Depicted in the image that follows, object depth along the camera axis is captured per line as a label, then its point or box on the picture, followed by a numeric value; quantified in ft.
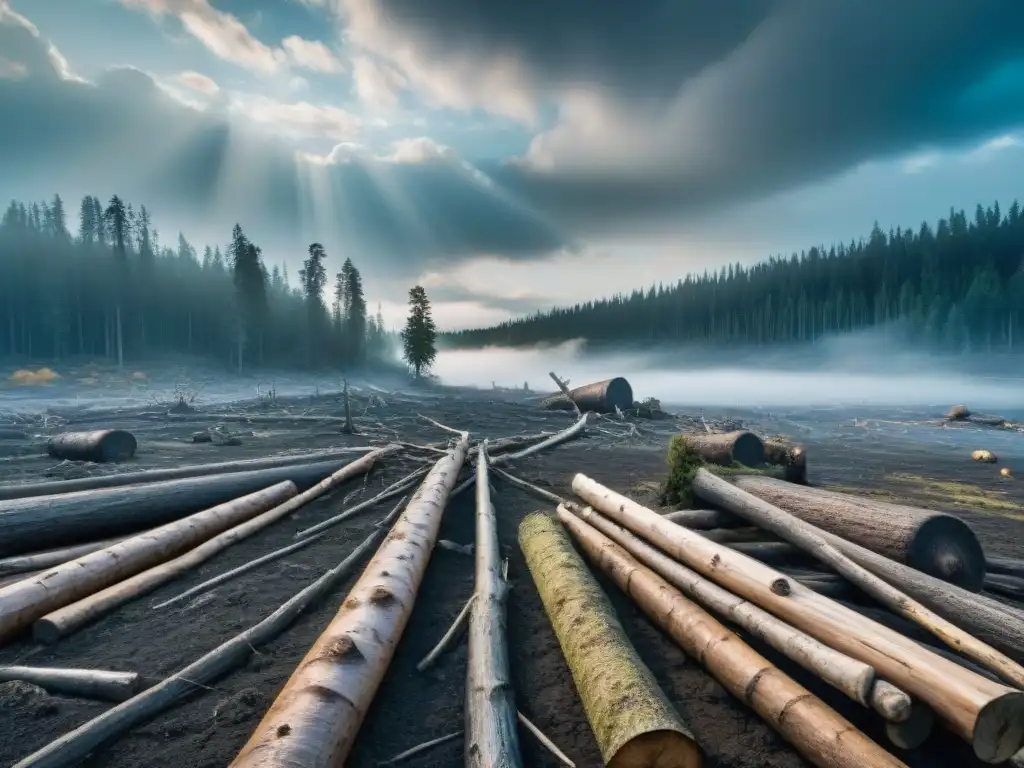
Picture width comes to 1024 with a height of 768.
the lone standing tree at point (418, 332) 199.21
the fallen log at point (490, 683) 9.87
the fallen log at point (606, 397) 84.38
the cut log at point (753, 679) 9.59
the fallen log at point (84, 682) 12.30
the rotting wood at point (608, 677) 9.58
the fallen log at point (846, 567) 11.46
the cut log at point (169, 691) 10.02
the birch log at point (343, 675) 8.93
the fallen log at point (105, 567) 14.89
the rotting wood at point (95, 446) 40.37
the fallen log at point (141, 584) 14.83
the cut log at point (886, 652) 8.98
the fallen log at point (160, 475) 25.86
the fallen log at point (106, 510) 21.13
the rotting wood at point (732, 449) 30.17
